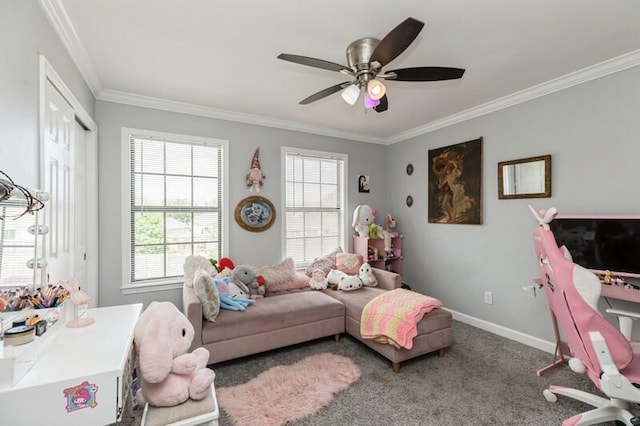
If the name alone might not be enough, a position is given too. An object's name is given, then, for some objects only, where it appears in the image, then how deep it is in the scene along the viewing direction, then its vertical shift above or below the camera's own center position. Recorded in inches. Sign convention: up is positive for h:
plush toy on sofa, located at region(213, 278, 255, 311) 110.7 -32.4
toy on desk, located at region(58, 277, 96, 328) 61.4 -18.2
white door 67.7 +8.4
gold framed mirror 111.5 +14.5
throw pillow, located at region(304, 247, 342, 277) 150.3 -25.4
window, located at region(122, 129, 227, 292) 122.1 +4.9
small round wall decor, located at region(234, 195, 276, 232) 140.9 +0.4
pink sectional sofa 99.2 -40.4
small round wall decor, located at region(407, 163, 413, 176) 168.4 +26.0
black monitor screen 86.7 -8.6
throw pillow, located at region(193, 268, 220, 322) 100.0 -27.3
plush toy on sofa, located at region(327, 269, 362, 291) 134.3 -30.8
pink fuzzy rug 77.3 -51.8
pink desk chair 61.8 -27.8
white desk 39.5 -23.9
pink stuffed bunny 55.8 -29.0
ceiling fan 61.7 +35.3
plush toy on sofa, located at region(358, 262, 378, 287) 139.7 -29.5
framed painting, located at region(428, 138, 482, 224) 134.9 +15.0
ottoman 98.7 -43.3
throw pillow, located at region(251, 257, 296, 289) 135.2 -26.7
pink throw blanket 96.5 -35.2
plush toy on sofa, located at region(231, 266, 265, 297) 126.2 -27.6
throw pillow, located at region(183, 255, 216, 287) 119.1 -21.3
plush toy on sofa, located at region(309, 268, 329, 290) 139.6 -31.5
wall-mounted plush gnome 141.4 +19.1
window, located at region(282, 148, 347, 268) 156.9 +6.4
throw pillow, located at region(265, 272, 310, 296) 134.6 -32.7
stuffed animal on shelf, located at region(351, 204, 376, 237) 163.9 -2.5
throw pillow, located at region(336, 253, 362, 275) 149.8 -24.7
